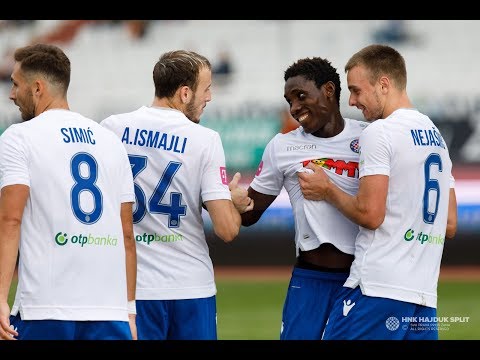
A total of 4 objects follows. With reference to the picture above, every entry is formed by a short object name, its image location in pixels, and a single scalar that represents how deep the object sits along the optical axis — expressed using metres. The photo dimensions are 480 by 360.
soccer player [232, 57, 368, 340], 10.95
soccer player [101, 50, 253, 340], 10.37
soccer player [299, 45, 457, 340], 10.21
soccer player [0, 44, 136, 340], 8.72
